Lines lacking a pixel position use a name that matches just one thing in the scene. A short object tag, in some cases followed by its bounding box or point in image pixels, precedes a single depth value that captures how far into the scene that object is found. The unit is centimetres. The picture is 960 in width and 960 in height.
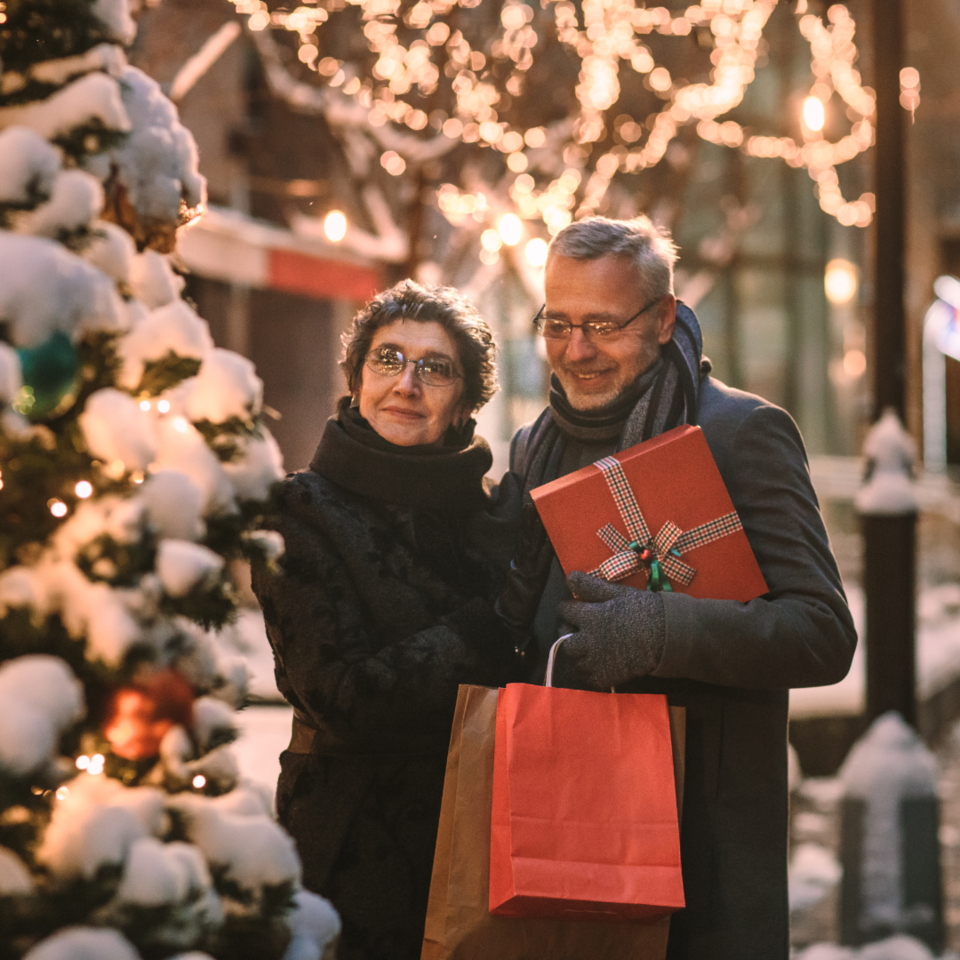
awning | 938
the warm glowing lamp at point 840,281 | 1744
